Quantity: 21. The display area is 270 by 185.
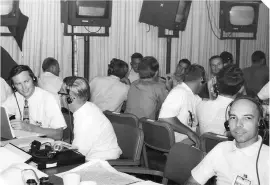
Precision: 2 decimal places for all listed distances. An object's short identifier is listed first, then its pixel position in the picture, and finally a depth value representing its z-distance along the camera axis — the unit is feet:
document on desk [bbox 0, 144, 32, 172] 7.38
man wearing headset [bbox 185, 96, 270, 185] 6.81
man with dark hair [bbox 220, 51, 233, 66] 20.47
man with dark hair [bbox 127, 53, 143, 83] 21.31
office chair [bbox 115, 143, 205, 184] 7.79
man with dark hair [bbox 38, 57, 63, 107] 17.43
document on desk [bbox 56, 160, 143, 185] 6.86
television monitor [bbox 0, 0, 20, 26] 17.88
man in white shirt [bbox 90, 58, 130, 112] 16.25
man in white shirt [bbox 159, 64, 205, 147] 12.10
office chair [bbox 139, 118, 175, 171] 11.08
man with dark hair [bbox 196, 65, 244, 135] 10.71
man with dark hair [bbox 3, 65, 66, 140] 10.81
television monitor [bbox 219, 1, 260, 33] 22.71
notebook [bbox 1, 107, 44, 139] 9.91
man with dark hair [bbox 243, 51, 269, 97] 20.70
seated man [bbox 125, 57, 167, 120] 14.39
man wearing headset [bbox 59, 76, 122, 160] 9.16
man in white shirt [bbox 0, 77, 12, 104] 15.06
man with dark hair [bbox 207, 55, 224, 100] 18.71
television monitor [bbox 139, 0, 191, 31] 21.74
